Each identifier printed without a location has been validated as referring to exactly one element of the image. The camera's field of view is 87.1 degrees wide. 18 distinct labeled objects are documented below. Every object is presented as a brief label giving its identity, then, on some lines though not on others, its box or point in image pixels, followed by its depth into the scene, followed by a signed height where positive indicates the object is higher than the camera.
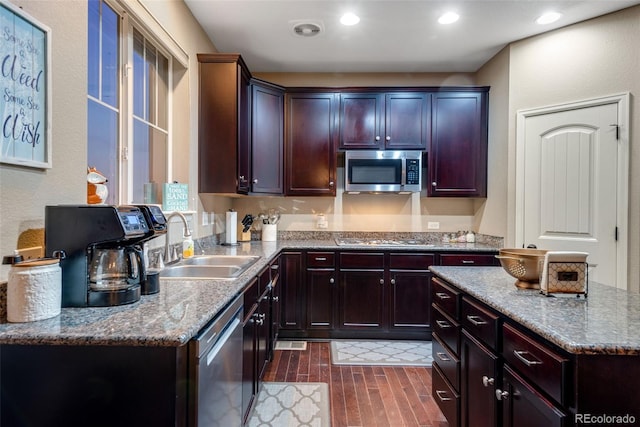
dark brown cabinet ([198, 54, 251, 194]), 2.86 +0.71
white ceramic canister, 1.02 -0.24
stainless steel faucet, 1.91 -0.27
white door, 2.63 +0.26
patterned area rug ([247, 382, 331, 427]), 2.01 -1.25
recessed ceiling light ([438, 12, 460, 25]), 2.68 +1.60
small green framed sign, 2.34 +0.11
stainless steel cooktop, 3.44 -0.30
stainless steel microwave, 3.47 +0.44
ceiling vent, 2.82 +1.59
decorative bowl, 1.51 -0.23
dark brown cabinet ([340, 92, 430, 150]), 3.55 +0.98
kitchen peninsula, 0.93 -0.47
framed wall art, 1.08 +0.42
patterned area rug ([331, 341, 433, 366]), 2.83 -1.24
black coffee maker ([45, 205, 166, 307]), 1.17 -0.10
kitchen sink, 2.00 -0.35
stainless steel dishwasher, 1.05 -0.59
